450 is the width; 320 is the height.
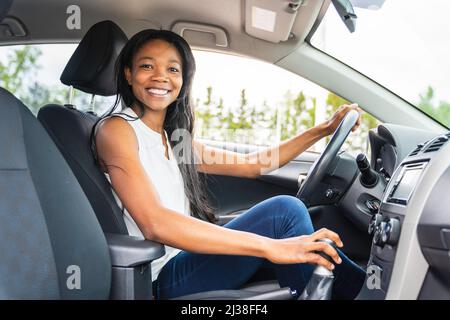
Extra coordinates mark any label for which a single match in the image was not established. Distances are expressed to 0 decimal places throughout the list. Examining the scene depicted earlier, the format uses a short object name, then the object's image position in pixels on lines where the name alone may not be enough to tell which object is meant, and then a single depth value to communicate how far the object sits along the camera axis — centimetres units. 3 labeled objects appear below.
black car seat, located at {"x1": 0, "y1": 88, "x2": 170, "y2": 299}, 94
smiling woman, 110
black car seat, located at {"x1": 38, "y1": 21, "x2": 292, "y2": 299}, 122
